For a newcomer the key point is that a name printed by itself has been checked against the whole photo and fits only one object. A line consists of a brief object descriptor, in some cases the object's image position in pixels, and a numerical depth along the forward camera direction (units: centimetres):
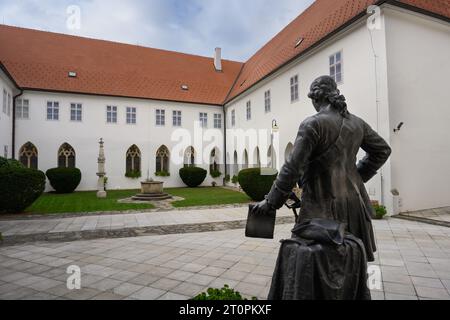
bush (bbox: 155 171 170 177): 2433
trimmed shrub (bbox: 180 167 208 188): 2428
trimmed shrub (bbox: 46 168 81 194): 1958
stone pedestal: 1642
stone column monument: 1753
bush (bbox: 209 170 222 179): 2617
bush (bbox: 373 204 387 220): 948
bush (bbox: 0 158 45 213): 1091
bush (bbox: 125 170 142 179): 2336
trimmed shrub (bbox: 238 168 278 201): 1397
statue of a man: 211
